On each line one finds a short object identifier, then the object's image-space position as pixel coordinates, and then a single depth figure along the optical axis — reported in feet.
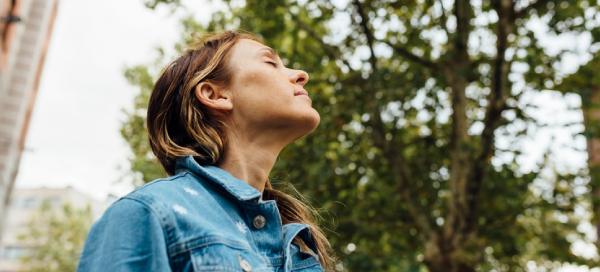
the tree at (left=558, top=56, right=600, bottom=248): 20.44
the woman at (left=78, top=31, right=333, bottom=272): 3.90
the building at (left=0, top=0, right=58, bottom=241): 35.65
